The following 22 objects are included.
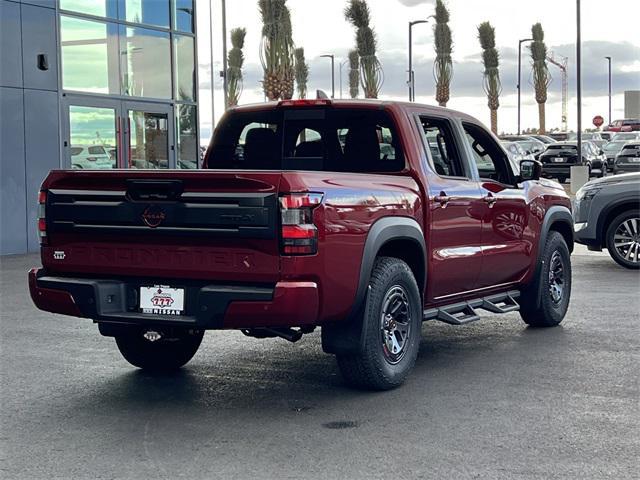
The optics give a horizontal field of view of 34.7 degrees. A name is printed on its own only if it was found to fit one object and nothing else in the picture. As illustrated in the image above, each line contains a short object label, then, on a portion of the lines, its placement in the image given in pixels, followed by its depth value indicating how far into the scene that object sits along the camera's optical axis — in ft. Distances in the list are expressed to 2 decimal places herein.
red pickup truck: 19.16
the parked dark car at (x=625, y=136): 163.48
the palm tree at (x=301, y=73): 239.50
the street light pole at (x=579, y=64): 105.81
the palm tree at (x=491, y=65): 219.82
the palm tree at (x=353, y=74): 213.66
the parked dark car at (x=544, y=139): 173.47
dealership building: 58.13
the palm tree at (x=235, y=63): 197.98
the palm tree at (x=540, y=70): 237.04
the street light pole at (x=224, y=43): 121.49
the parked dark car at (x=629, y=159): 112.88
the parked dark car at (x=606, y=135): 218.05
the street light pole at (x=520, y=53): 197.20
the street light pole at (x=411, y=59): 154.51
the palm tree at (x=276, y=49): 115.34
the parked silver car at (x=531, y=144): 153.88
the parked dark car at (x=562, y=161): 124.16
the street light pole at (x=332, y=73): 230.48
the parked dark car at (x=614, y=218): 44.96
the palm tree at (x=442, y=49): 187.93
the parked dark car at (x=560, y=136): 209.15
